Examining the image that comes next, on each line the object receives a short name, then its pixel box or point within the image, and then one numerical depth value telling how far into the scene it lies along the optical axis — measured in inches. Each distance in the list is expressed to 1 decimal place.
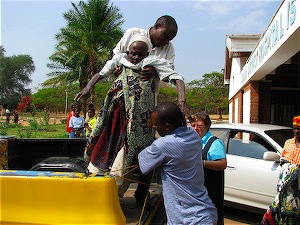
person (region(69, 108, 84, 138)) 361.1
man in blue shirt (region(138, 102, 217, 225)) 81.0
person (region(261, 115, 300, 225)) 152.8
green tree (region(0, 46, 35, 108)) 1975.9
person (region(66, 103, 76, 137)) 377.4
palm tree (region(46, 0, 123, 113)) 799.1
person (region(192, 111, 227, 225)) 121.5
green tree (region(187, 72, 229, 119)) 1640.0
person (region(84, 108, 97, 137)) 298.3
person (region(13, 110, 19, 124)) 1190.3
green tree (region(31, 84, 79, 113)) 1828.2
